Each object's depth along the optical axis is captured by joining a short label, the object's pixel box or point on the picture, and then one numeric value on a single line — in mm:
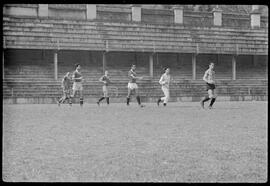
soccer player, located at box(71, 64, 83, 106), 19359
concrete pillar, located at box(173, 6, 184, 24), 36094
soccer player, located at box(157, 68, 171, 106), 19069
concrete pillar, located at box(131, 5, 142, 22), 34469
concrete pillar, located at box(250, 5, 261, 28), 37031
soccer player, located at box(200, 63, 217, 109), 17102
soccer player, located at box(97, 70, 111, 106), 20469
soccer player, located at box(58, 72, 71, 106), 19481
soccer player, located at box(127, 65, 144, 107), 19391
